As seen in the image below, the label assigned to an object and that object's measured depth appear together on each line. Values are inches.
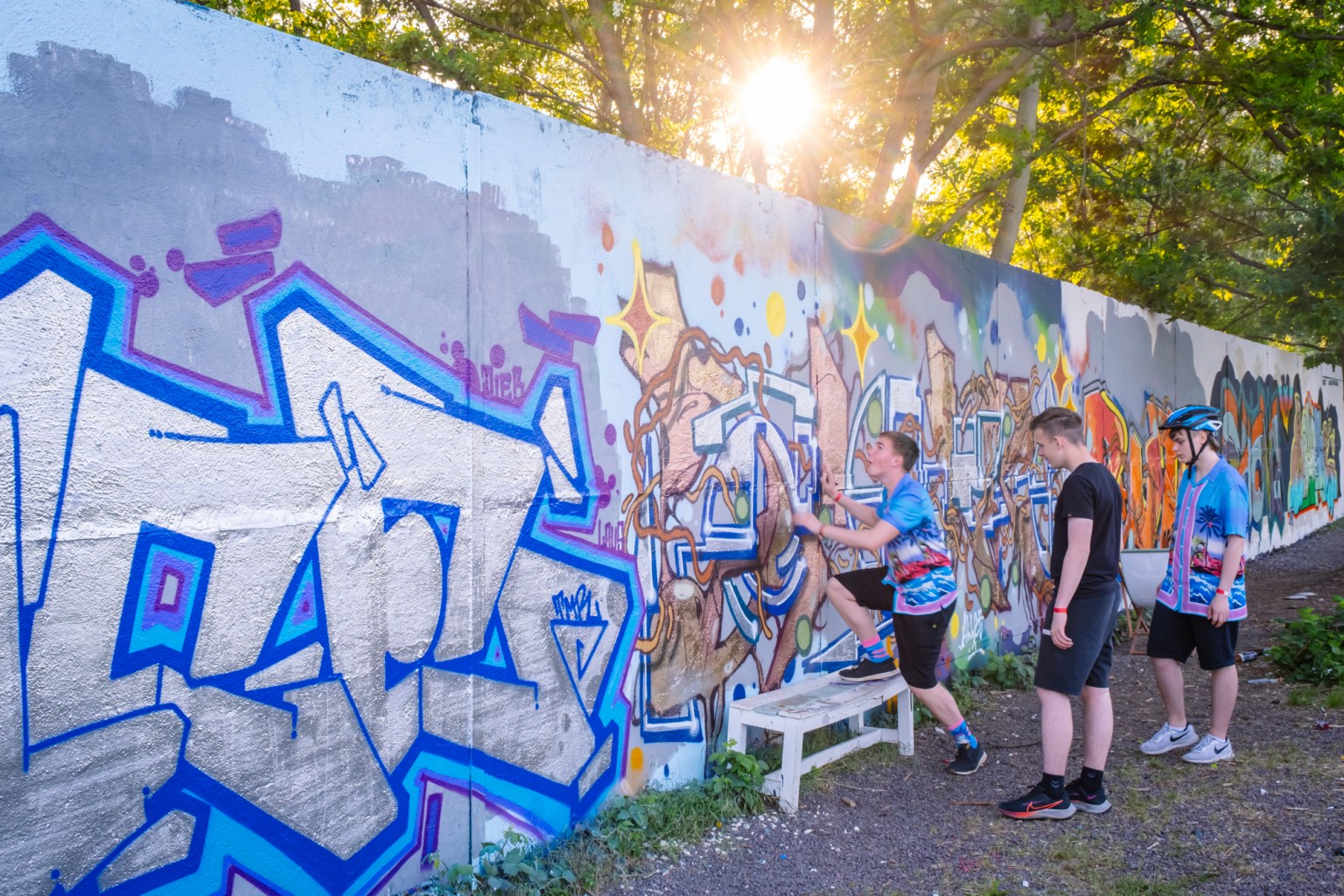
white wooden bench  188.4
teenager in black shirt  187.3
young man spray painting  205.8
